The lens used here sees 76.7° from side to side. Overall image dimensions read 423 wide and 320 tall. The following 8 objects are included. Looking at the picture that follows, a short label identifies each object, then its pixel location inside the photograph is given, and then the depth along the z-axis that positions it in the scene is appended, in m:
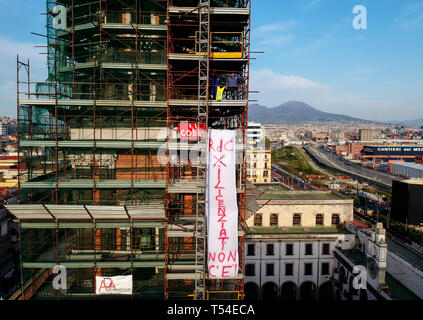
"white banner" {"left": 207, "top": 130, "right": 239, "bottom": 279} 15.25
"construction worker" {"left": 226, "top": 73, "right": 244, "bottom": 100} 20.28
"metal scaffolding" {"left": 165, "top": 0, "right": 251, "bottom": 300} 17.00
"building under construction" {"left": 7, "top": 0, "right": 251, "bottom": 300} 17.22
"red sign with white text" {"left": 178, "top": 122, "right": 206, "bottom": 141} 18.32
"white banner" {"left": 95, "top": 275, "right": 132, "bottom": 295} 17.08
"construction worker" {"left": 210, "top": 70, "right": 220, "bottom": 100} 20.62
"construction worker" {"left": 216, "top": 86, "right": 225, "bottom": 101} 18.52
